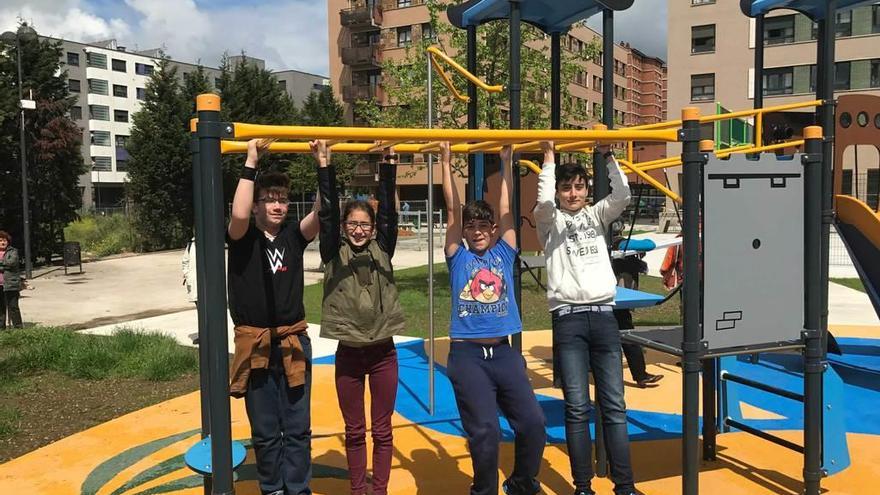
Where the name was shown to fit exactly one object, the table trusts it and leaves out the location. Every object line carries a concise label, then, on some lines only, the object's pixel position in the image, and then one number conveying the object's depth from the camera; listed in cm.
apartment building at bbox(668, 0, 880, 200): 3122
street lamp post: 1567
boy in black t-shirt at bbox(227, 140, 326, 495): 293
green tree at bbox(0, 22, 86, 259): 1880
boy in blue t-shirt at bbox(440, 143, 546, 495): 299
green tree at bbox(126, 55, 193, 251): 2467
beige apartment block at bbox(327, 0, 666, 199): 3966
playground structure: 306
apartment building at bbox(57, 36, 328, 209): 5522
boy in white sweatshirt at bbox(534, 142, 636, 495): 317
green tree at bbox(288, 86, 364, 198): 2853
